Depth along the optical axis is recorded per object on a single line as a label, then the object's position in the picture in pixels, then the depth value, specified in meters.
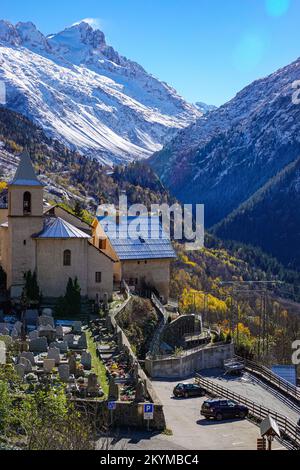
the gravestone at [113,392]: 34.47
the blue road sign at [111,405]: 33.53
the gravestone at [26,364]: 37.77
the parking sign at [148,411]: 33.78
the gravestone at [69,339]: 44.69
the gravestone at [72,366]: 38.56
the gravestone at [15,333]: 44.50
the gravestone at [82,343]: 44.47
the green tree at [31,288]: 55.06
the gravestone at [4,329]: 44.53
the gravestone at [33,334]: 44.41
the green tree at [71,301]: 54.20
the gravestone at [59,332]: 46.12
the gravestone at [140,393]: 34.48
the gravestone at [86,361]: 40.28
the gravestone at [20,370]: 36.19
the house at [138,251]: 66.06
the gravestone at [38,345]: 42.88
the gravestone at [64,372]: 36.84
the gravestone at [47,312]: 52.06
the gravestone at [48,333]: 45.58
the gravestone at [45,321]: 48.31
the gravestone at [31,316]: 50.72
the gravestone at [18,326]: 46.06
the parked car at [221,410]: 39.69
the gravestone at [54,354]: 40.19
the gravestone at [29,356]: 39.38
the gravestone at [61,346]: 43.12
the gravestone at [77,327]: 48.70
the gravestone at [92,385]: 35.22
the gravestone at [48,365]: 38.44
